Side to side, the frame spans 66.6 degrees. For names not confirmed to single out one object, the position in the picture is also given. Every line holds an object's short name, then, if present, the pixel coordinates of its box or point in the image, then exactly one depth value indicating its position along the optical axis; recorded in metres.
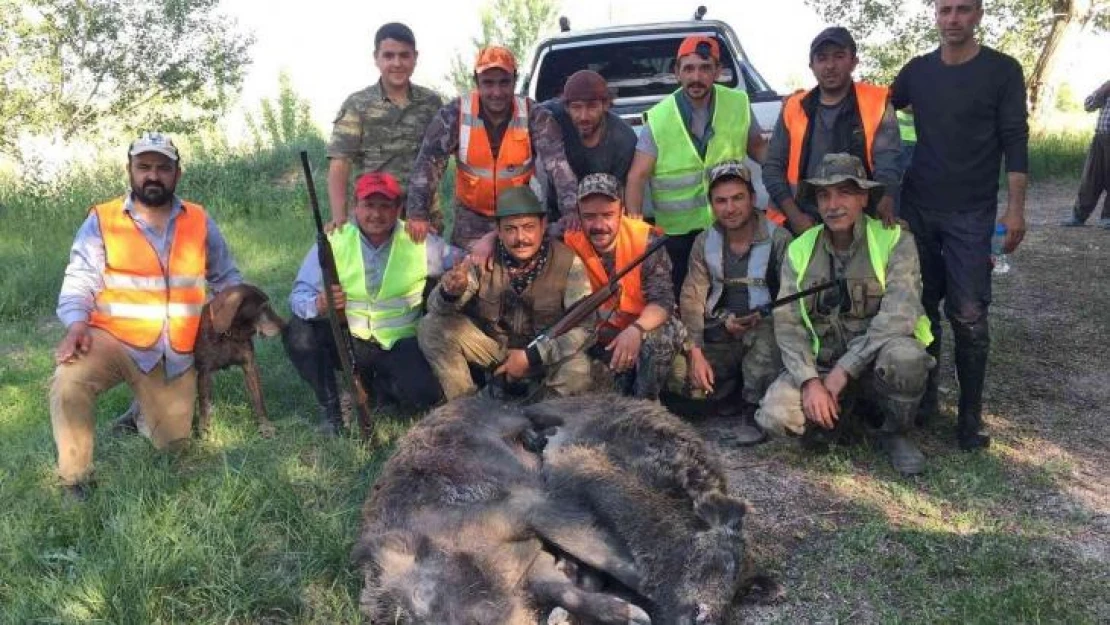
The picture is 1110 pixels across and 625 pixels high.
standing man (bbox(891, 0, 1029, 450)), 4.46
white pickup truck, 7.05
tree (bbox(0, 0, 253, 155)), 18.97
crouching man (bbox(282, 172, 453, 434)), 4.96
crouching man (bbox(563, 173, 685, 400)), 4.74
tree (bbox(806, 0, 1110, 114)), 14.95
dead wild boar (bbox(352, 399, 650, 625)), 2.79
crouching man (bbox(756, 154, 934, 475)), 4.21
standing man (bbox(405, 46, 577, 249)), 5.09
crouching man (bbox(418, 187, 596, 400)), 4.55
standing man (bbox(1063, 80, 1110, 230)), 10.66
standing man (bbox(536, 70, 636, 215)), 5.22
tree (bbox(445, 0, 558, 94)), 34.28
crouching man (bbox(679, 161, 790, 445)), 4.80
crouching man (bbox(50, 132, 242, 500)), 4.47
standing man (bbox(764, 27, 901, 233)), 4.67
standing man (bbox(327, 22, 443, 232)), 5.66
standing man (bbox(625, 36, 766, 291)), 5.30
